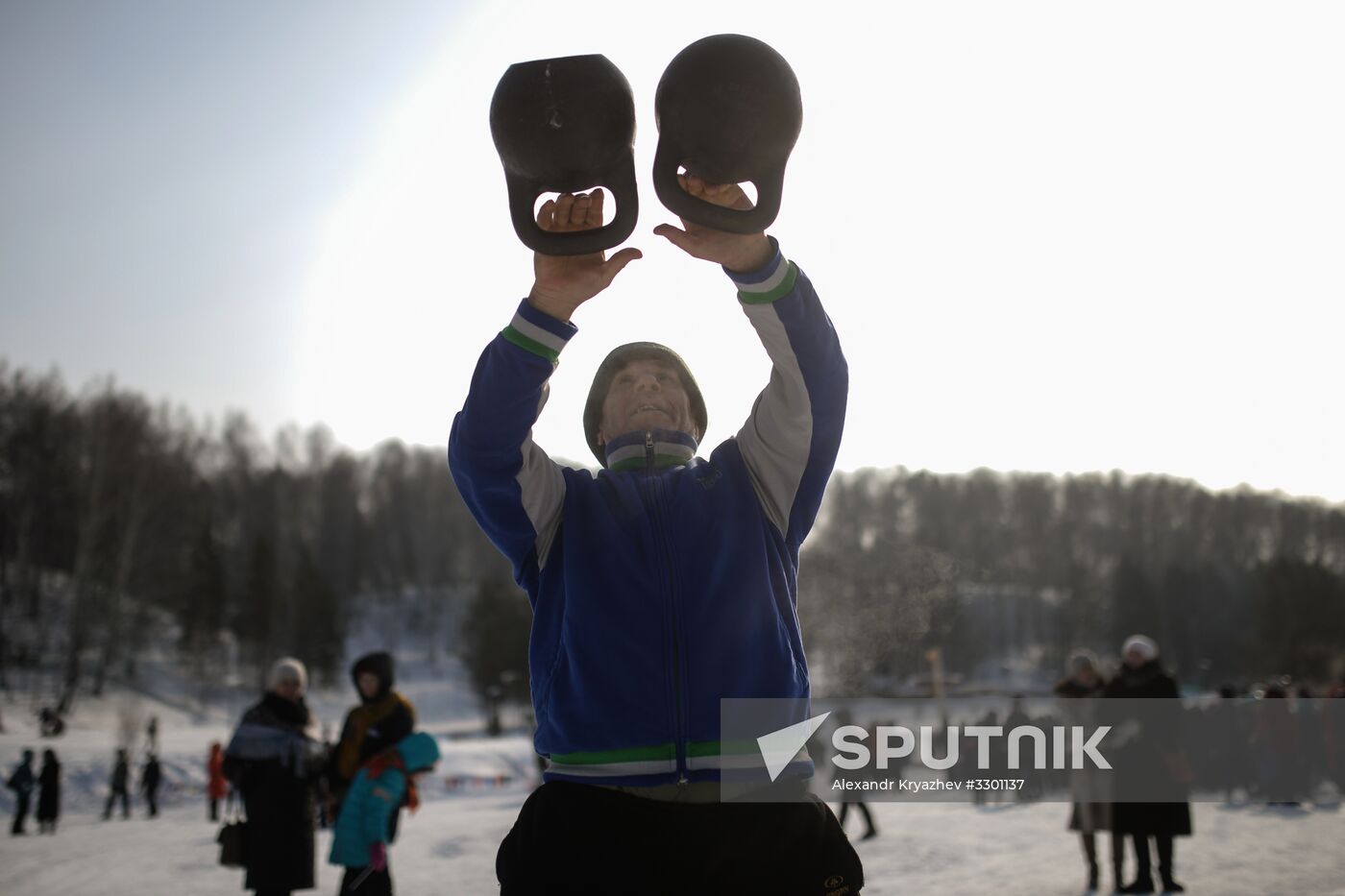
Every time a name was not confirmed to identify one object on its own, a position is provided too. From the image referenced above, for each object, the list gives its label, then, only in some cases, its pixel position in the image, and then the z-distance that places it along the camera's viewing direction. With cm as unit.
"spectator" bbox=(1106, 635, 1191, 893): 806
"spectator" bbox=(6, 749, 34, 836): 1612
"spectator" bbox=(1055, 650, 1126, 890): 835
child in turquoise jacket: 585
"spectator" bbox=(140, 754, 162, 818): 1920
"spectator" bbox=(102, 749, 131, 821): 1916
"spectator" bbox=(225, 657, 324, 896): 663
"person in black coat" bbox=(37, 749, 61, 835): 1619
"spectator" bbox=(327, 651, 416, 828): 616
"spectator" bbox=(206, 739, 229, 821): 1762
